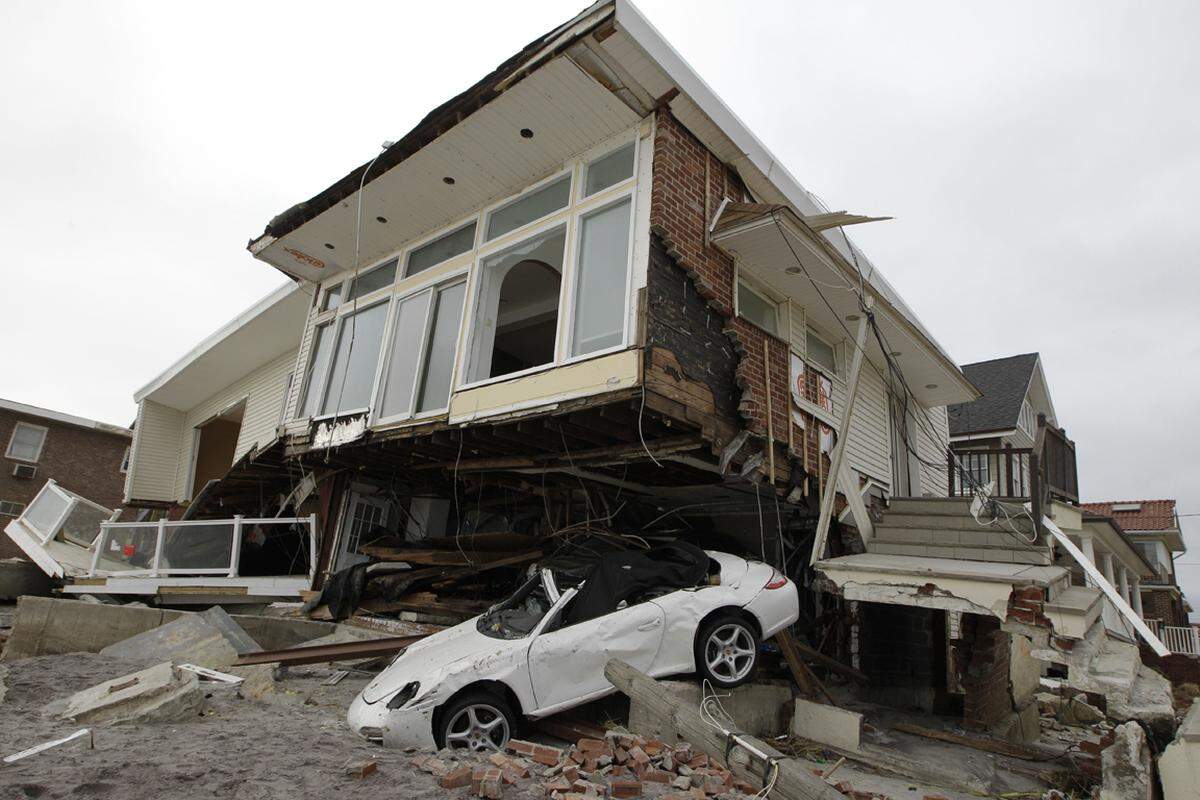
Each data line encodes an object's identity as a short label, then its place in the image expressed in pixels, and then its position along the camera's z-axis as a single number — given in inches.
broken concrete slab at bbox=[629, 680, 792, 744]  228.4
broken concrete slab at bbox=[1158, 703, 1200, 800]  192.2
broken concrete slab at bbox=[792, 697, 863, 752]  269.7
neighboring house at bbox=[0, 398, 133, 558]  991.6
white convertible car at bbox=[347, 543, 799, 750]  217.2
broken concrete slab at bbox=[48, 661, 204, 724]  212.5
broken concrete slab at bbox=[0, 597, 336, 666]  357.7
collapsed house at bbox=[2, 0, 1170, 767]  276.5
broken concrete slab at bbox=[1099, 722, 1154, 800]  195.0
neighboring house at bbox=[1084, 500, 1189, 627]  1035.3
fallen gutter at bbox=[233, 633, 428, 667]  310.0
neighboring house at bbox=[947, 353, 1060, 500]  773.3
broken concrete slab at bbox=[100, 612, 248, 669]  321.1
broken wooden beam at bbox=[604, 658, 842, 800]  170.4
